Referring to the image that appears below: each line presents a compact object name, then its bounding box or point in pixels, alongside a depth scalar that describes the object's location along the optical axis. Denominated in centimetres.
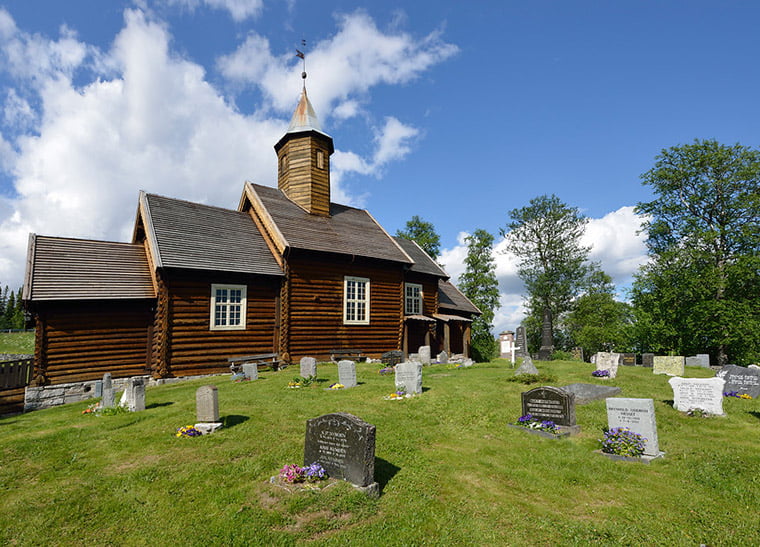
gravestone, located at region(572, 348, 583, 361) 2811
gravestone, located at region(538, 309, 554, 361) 2378
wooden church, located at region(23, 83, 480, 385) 1691
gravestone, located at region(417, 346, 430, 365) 2123
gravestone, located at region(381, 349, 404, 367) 2062
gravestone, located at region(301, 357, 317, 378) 1564
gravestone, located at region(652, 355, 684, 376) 1881
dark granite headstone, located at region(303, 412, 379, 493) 627
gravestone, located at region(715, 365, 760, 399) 1342
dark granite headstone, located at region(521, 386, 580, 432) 966
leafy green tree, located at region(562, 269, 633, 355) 3669
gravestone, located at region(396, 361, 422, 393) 1292
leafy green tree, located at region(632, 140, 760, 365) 2378
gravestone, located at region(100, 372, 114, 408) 1233
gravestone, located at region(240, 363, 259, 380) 1614
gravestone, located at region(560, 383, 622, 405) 1227
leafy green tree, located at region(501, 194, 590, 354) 3862
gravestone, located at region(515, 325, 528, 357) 2089
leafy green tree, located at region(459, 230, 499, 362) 4041
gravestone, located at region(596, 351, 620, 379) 1628
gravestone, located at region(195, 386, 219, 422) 940
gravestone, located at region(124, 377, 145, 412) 1166
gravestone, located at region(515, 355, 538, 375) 1688
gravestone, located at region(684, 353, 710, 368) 2291
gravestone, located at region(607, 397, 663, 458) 804
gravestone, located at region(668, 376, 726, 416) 1091
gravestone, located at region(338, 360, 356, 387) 1427
